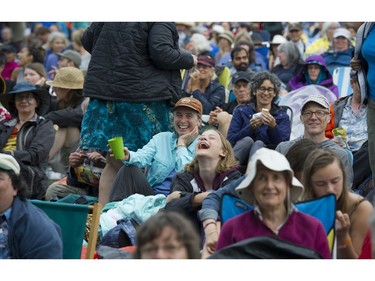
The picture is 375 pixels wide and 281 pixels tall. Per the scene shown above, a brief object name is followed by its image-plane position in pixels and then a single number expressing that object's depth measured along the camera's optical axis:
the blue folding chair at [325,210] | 11.41
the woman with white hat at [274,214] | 10.81
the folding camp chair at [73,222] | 13.54
